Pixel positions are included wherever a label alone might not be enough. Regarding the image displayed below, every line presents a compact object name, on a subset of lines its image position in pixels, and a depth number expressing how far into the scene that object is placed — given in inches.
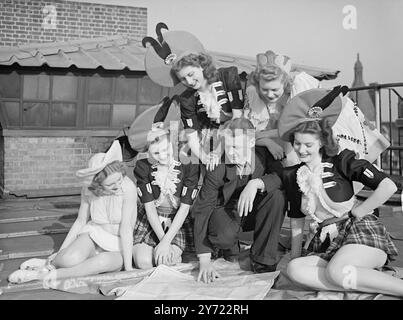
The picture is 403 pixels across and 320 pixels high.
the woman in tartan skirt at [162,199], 112.8
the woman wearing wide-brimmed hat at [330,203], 88.1
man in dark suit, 104.2
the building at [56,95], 251.4
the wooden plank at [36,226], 160.9
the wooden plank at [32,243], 135.0
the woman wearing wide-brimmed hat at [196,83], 118.6
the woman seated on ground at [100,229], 106.2
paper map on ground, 90.7
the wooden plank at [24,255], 125.8
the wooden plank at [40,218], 180.1
